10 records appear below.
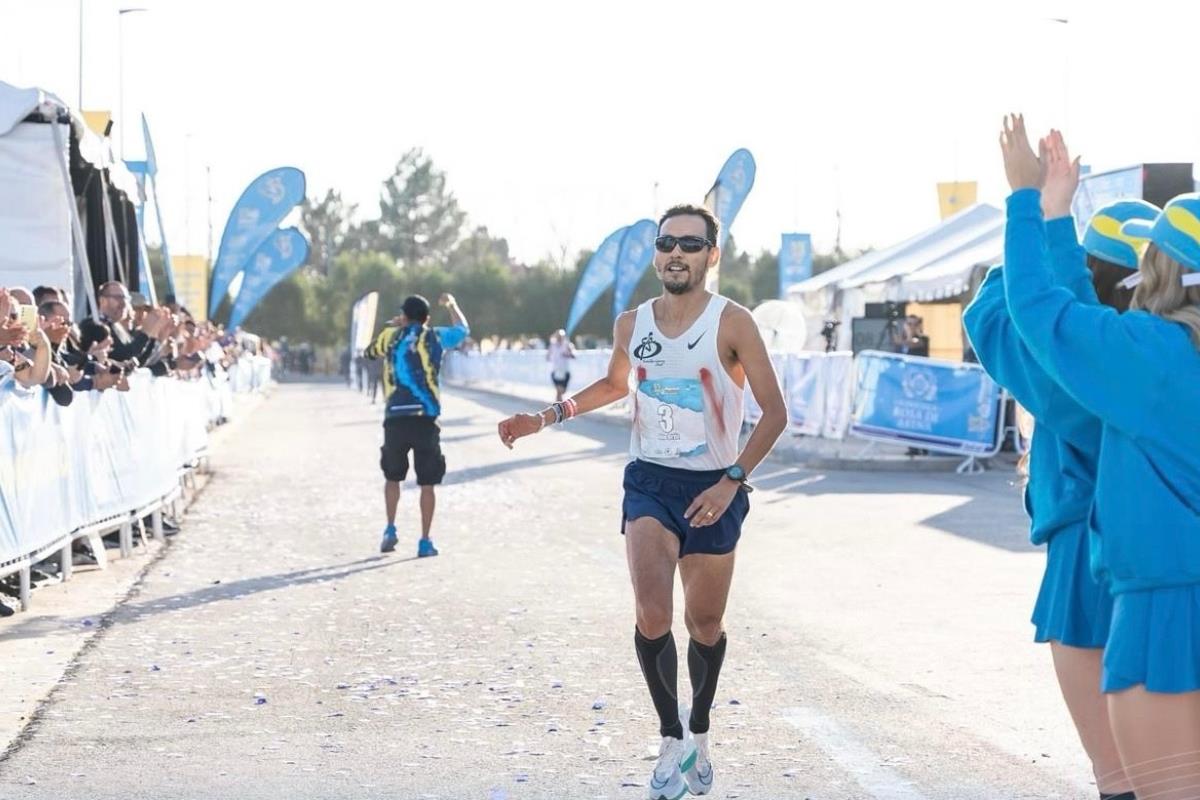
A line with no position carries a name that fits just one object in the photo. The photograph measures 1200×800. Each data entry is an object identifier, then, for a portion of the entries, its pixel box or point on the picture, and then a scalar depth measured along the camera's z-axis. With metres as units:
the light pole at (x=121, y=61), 35.41
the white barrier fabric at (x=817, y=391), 24.77
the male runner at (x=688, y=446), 6.04
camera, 33.47
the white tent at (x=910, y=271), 28.06
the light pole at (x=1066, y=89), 33.95
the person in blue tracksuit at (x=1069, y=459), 3.79
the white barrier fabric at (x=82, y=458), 9.78
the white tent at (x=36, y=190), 13.88
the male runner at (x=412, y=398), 13.59
